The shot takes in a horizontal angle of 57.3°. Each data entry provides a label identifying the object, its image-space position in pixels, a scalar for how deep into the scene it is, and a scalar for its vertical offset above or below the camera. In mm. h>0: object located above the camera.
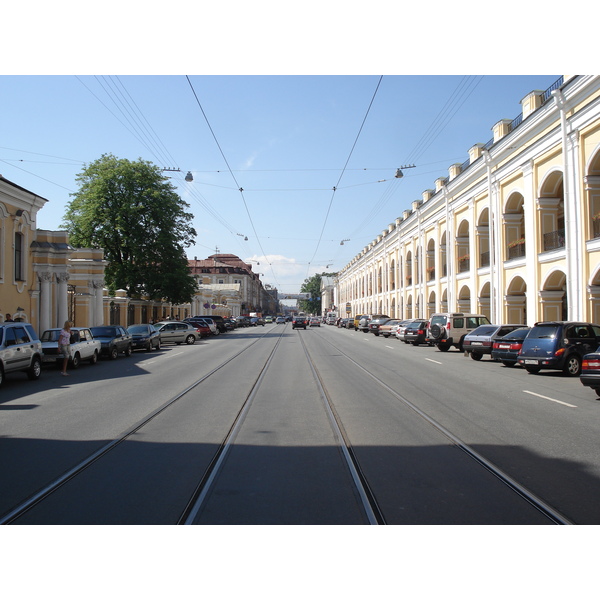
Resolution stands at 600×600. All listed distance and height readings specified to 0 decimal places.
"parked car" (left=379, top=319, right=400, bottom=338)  42991 -1187
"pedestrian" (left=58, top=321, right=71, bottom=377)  17516 -839
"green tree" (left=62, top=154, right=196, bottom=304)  39969 +6653
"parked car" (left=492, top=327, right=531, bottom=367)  18219 -1174
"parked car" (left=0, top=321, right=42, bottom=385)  14609 -930
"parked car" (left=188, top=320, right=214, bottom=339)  46331 -1059
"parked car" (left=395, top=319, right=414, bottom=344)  35447 -1039
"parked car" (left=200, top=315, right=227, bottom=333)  55406 -850
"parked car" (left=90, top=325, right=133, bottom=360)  22859 -1028
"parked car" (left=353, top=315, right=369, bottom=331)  61331 -998
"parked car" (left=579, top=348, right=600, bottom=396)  10969 -1207
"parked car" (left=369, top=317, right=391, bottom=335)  48119 -973
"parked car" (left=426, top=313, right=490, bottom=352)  26828 -768
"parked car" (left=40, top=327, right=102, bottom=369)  18969 -1116
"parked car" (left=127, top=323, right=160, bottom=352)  27609 -1116
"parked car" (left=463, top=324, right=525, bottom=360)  21234 -1029
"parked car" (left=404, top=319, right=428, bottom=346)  32469 -1206
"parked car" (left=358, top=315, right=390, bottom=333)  54744 -840
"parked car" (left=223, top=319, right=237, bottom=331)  59422 -1068
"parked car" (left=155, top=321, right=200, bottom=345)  35969 -1152
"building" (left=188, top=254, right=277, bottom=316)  83662 +6504
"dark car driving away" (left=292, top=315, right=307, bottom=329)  67125 -1021
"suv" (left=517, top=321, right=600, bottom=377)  15547 -992
